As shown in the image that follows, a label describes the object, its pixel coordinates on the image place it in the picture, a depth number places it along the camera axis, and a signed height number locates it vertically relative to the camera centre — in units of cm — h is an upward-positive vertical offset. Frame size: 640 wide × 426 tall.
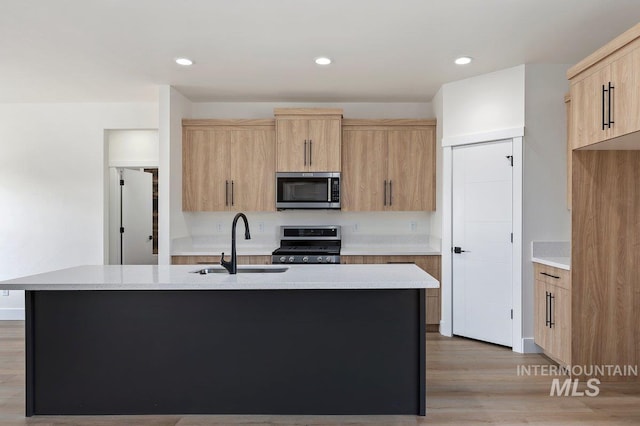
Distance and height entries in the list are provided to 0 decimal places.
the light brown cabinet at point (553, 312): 326 -80
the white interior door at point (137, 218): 574 -10
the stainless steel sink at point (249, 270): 290 -40
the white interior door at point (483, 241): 399 -28
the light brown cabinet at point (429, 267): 452 -58
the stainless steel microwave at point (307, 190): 478 +23
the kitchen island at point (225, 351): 258 -83
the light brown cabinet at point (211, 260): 454 -51
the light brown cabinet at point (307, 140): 476 +77
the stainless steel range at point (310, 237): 511 -31
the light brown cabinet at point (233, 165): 487 +51
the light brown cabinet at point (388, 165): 481 +51
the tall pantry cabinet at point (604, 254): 318 -31
